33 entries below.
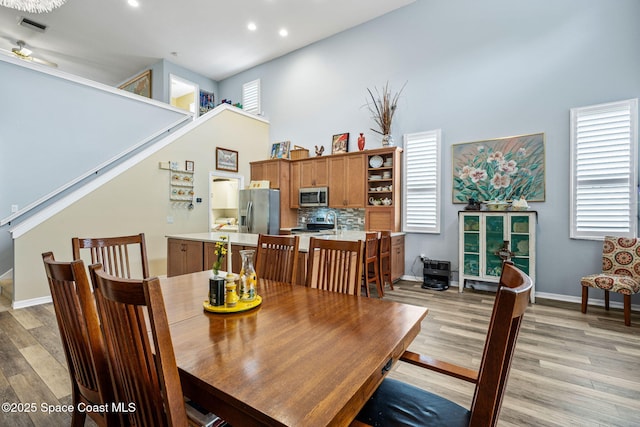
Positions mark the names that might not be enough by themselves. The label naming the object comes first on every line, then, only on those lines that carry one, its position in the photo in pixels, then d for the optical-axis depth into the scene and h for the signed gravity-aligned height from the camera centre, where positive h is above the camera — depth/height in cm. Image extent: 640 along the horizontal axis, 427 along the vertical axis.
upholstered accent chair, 313 -69
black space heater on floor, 470 -100
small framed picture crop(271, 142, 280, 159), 711 +143
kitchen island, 354 -55
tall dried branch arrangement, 539 +193
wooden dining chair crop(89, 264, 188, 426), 73 -37
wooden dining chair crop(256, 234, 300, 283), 209 -34
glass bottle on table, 152 -35
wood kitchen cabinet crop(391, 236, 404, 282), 486 -78
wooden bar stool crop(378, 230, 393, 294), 426 -69
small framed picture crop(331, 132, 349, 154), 605 +135
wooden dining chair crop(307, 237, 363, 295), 183 -36
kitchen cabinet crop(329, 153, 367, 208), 553 +56
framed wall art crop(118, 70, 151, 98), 778 +336
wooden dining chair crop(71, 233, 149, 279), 195 -25
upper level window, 766 +292
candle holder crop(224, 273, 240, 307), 144 -40
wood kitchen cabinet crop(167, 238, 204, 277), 404 -65
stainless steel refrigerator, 609 -2
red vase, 567 +127
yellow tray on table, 139 -45
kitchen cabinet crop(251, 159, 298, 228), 642 +60
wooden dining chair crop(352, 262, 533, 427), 67 -58
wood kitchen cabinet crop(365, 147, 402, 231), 521 +38
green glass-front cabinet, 400 -43
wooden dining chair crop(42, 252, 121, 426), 102 -45
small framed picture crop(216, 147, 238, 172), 630 +108
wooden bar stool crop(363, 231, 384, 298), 387 -62
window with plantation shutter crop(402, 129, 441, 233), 500 +48
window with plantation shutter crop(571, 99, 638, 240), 368 +52
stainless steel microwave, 590 +27
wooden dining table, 76 -47
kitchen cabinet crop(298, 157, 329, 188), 599 +77
